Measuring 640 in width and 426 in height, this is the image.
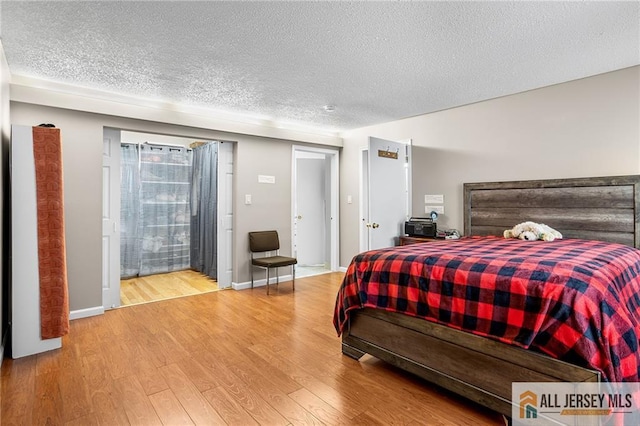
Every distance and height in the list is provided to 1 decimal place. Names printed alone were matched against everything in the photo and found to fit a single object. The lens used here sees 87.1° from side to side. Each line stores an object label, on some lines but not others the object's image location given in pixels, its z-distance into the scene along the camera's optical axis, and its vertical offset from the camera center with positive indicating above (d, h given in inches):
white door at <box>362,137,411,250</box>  173.3 +11.7
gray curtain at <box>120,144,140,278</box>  212.1 +3.2
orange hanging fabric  107.2 -6.5
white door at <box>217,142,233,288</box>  189.9 -0.8
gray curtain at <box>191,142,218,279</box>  208.7 +2.4
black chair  179.5 -21.5
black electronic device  173.5 -8.1
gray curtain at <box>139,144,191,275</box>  220.2 +3.3
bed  63.6 -22.3
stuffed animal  128.2 -8.1
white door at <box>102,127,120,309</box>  151.8 -2.3
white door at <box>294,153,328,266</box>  258.5 +3.3
